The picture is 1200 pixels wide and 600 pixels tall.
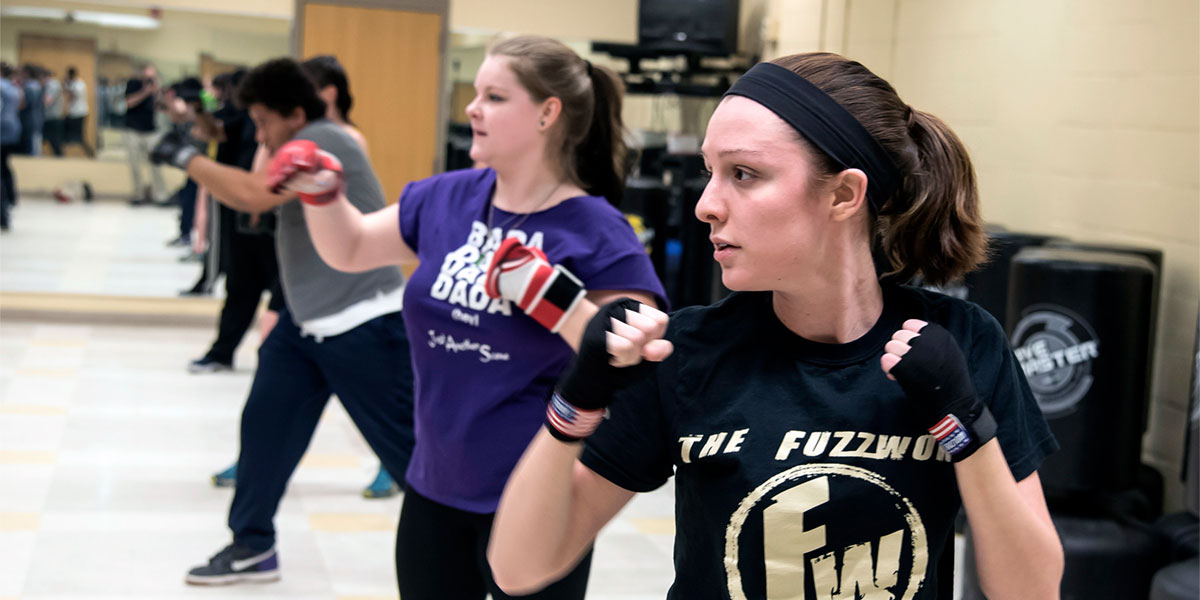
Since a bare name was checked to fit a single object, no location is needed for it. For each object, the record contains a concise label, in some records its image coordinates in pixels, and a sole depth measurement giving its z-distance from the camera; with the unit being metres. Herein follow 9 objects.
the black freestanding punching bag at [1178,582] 3.04
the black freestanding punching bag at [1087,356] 3.51
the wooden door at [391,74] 7.93
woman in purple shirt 2.12
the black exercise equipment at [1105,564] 3.36
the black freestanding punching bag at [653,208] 7.22
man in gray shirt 3.37
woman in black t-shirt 1.18
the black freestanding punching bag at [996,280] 4.22
